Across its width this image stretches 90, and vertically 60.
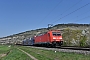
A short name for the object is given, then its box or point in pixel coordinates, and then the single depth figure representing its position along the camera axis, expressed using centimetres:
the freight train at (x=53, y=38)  1867
